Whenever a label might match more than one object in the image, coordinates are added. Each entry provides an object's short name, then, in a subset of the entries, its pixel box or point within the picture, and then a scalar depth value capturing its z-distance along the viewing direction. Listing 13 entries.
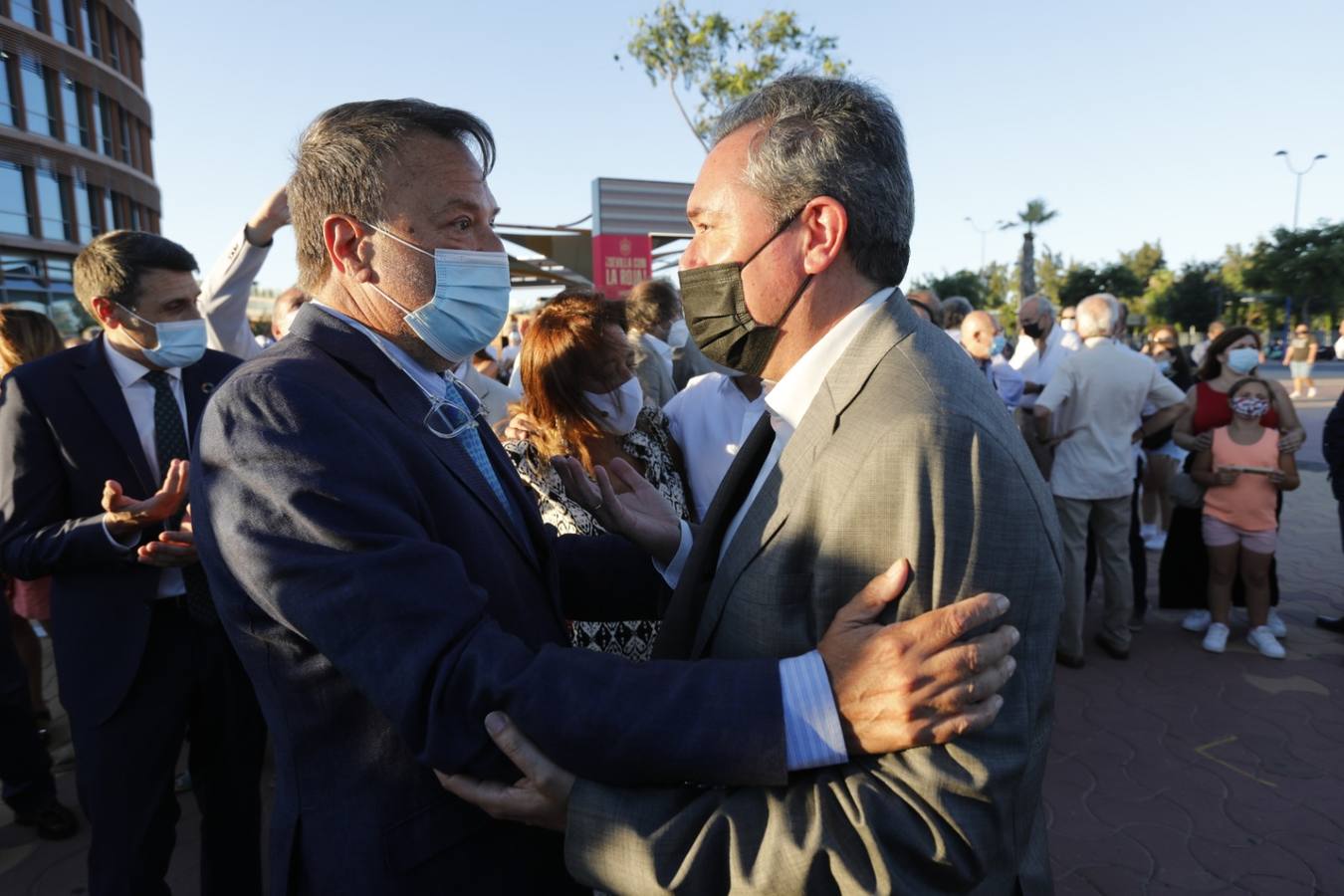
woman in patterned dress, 2.80
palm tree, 44.75
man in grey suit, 1.11
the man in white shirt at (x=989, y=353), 5.95
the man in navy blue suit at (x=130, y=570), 2.45
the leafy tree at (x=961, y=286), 46.00
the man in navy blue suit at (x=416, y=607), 1.14
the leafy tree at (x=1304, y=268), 36.19
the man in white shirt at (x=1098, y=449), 5.06
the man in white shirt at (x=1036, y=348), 6.64
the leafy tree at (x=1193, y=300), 44.22
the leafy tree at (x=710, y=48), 19.38
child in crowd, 5.03
